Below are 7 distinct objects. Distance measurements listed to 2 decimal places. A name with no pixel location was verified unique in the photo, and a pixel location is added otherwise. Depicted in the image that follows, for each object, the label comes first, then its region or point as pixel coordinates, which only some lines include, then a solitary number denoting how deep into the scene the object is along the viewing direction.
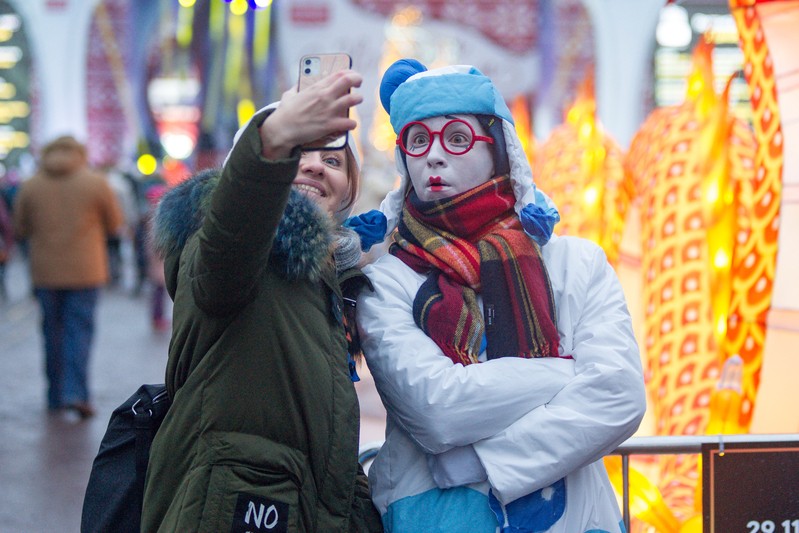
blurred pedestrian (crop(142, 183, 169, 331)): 20.97
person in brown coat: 13.61
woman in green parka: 3.54
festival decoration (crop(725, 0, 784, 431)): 6.93
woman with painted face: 4.05
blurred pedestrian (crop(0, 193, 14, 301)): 23.78
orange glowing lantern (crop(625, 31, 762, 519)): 8.02
